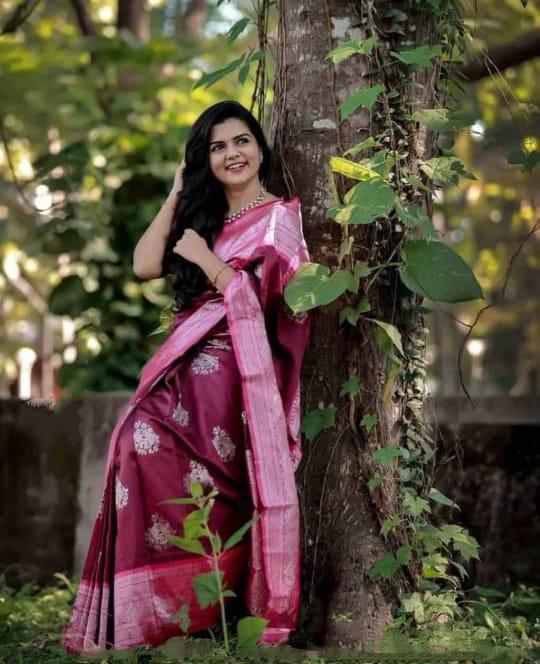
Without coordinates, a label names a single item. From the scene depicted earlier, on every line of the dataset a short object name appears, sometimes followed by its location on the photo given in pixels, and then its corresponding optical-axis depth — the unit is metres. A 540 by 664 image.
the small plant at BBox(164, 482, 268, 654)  4.90
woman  5.74
